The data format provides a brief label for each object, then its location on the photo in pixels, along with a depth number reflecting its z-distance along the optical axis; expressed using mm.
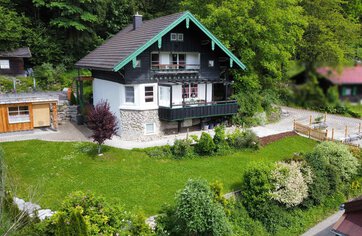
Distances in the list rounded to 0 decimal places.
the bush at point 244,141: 23141
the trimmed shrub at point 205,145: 21484
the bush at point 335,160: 19234
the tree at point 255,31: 28312
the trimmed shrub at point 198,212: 12328
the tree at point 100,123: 19312
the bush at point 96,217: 11297
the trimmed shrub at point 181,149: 21234
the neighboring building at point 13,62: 35125
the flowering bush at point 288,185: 17062
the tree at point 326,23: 33938
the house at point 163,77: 23688
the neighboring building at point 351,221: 14289
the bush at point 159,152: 20938
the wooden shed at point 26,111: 23422
